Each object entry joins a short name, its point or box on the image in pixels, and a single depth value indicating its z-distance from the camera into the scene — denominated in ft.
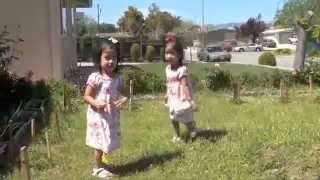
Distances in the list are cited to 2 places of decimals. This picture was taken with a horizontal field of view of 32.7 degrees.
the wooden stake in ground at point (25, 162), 14.19
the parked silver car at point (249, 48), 200.13
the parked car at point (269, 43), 226.79
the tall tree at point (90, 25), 217.99
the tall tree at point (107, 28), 269.85
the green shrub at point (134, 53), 122.83
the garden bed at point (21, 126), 19.74
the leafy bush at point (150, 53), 119.96
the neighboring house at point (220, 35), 244.83
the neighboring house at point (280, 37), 245.86
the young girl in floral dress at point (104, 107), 17.25
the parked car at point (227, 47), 187.32
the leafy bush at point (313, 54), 65.90
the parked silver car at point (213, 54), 125.70
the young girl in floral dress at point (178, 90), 20.90
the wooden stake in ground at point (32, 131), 18.66
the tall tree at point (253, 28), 258.16
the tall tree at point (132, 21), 223.30
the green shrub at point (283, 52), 160.41
